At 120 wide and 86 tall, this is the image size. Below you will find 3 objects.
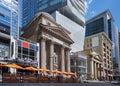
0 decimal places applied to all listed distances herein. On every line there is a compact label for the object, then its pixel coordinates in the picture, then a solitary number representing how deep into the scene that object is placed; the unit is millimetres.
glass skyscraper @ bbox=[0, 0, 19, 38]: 26329
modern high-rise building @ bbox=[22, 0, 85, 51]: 63798
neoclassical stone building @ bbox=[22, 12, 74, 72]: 37701
